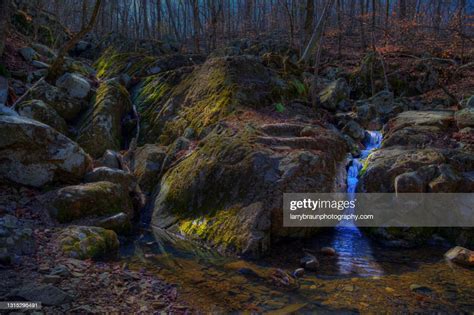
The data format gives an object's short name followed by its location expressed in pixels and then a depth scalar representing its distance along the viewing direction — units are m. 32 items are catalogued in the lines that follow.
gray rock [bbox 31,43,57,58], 16.02
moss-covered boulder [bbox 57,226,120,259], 6.18
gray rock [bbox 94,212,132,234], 7.71
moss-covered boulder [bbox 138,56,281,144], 12.13
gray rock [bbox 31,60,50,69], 13.88
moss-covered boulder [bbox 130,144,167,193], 10.48
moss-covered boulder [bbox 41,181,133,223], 7.58
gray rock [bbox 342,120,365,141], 12.10
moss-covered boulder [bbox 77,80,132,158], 11.80
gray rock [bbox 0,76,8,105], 10.85
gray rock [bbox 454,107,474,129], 10.49
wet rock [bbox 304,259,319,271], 6.46
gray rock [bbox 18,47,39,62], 14.09
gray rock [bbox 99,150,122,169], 10.51
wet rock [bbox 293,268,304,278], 6.15
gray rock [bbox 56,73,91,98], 13.11
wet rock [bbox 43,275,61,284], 4.84
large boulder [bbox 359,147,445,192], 8.61
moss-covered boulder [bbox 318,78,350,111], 14.33
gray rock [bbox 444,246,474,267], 6.59
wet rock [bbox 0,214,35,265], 5.24
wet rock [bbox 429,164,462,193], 8.05
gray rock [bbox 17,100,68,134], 10.80
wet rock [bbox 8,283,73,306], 4.30
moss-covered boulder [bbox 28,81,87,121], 12.02
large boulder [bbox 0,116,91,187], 8.06
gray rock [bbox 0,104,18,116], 8.55
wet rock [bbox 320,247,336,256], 7.20
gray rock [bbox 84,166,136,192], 9.12
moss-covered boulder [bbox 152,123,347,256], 7.58
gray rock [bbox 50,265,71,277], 5.11
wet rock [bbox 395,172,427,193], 8.16
